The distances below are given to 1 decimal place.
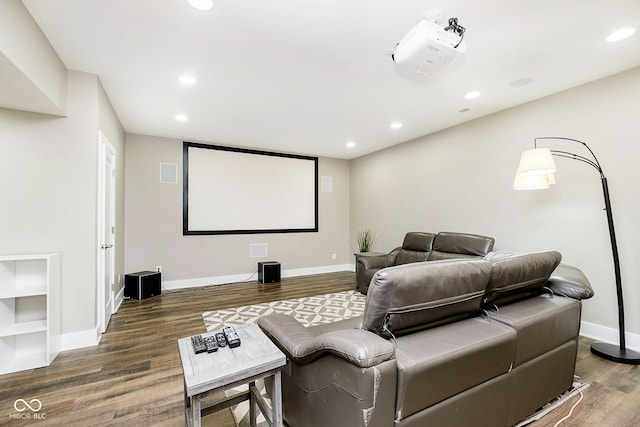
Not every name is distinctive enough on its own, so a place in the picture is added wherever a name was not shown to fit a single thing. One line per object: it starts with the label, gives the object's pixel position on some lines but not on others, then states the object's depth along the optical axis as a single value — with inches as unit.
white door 118.2
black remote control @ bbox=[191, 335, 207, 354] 55.4
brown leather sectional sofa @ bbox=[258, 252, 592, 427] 45.3
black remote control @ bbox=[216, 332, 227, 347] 57.9
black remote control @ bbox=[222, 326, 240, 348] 57.7
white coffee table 46.8
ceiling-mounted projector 73.7
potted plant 231.7
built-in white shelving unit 94.3
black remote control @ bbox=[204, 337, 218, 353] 55.3
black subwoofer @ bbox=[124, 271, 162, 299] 171.2
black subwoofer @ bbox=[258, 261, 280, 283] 215.8
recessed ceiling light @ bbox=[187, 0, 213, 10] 73.6
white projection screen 207.2
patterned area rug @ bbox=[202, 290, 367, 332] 138.3
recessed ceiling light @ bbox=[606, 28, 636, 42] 87.0
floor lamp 101.9
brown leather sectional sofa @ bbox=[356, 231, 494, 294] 151.0
